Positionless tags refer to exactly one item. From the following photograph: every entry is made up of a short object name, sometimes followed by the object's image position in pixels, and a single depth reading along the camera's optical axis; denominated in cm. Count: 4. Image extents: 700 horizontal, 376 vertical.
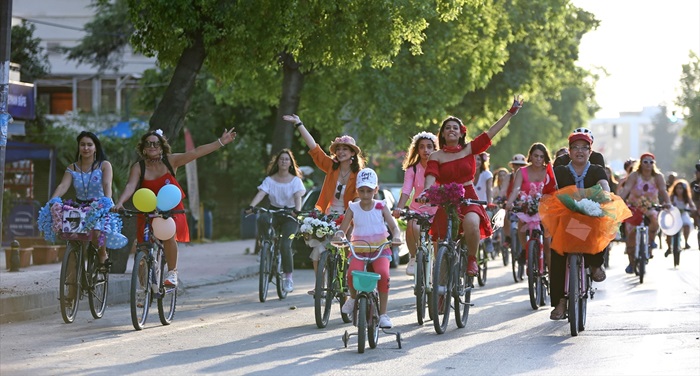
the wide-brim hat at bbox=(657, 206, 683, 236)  2298
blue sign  2797
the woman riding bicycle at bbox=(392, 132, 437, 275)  1504
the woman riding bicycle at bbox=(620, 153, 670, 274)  2127
